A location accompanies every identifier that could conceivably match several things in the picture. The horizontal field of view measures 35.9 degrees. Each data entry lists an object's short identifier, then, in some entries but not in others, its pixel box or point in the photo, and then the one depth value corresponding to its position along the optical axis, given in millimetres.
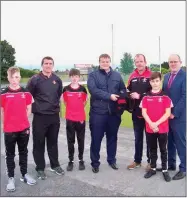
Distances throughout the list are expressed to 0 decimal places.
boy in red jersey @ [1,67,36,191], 4180
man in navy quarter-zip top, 4703
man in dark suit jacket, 4352
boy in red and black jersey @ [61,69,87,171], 4848
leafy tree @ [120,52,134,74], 63719
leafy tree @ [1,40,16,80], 36216
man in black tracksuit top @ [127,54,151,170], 4672
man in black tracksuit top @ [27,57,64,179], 4512
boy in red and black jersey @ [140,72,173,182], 4328
